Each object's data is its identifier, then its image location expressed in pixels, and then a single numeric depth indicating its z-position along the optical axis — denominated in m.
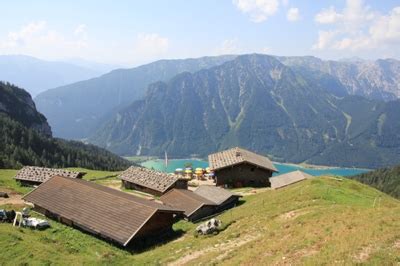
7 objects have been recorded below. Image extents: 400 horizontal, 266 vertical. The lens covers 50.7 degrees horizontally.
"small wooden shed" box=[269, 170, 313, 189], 72.36
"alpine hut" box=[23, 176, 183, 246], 44.38
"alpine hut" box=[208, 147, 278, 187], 82.25
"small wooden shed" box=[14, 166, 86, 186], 72.88
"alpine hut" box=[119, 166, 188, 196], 71.31
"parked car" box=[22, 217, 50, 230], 44.84
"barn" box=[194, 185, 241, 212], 60.81
